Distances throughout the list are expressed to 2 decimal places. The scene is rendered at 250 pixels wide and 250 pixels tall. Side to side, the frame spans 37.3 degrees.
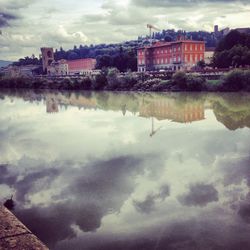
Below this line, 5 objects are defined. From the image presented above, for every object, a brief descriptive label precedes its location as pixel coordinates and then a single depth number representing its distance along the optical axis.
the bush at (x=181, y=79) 44.22
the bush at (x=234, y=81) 40.09
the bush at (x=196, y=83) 43.03
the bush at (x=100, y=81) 55.13
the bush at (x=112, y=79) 53.05
